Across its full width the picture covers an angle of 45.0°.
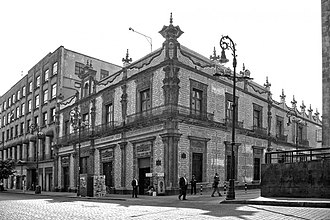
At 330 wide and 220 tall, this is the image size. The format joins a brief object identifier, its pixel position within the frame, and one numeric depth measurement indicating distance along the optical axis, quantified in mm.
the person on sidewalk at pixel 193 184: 26234
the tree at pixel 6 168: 49812
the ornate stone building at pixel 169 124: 27516
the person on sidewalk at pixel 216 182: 23281
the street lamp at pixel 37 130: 46959
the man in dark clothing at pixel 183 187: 22062
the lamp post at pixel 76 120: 34450
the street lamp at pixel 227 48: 20172
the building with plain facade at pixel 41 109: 46438
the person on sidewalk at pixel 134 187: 25867
